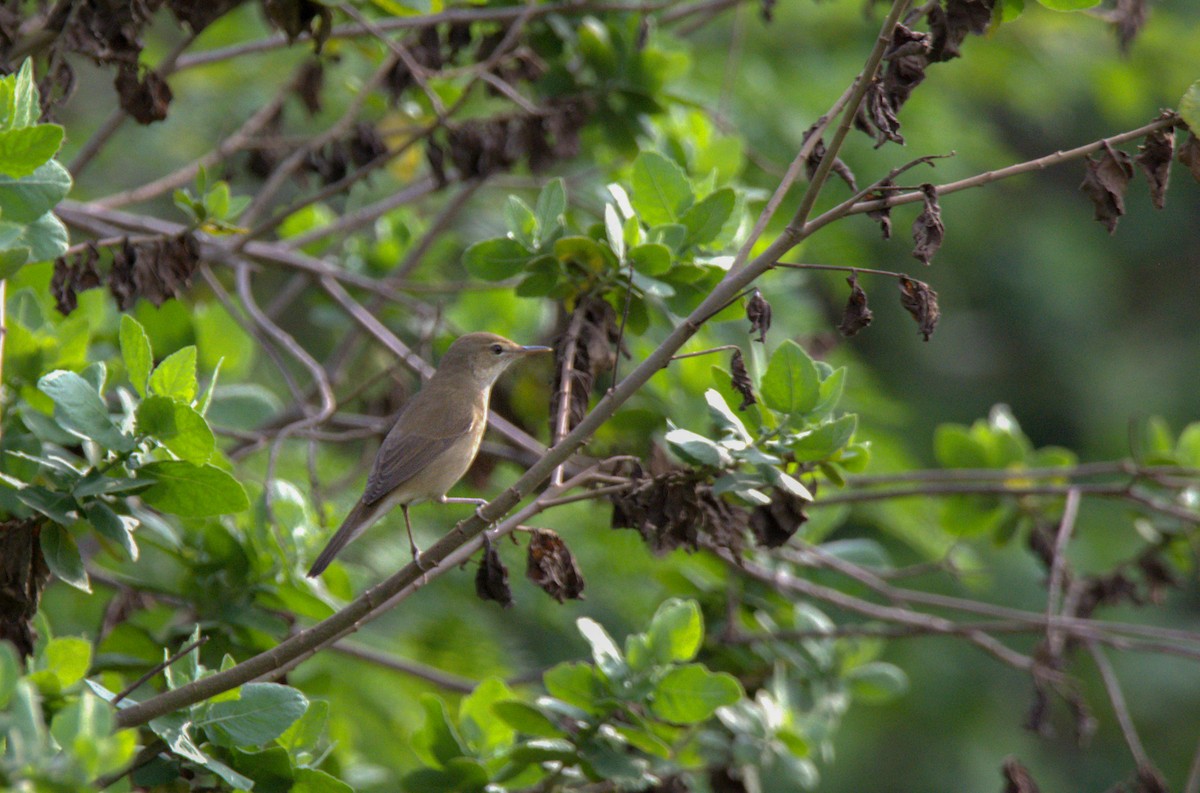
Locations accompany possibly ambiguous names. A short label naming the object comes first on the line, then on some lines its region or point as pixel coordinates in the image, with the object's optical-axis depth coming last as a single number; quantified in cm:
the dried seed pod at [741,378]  504
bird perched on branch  787
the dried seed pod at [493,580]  537
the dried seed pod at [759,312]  486
